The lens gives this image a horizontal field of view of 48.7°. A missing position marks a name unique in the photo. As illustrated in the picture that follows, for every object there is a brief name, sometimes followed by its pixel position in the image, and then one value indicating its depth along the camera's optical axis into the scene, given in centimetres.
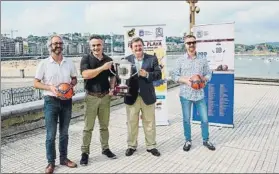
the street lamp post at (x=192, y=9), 981
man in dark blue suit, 469
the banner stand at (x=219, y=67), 627
